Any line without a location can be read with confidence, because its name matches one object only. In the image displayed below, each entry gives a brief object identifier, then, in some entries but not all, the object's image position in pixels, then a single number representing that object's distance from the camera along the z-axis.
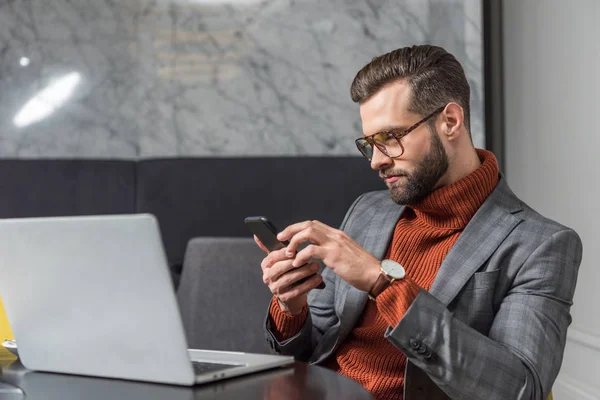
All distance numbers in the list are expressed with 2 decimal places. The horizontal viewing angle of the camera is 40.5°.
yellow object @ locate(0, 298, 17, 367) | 1.79
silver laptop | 1.09
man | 1.33
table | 1.11
